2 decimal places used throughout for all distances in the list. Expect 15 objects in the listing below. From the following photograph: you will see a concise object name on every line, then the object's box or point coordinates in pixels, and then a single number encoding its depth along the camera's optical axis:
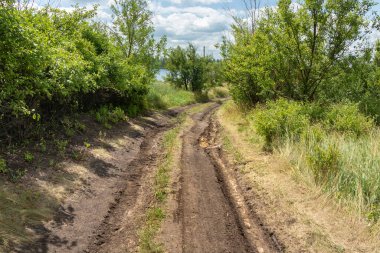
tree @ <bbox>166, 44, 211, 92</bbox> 40.12
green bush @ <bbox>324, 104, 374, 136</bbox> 11.02
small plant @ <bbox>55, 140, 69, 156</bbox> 9.85
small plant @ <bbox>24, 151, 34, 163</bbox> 8.48
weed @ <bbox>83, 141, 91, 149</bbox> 11.07
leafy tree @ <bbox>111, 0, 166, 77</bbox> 23.62
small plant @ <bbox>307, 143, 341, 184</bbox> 7.94
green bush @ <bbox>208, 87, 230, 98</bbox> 44.65
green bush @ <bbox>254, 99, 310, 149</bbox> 11.23
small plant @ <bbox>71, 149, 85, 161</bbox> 9.94
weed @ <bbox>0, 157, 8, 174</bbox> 7.38
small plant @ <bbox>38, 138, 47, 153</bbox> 9.53
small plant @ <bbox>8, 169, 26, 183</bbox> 7.36
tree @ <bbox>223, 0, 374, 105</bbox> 12.92
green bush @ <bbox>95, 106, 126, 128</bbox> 15.03
